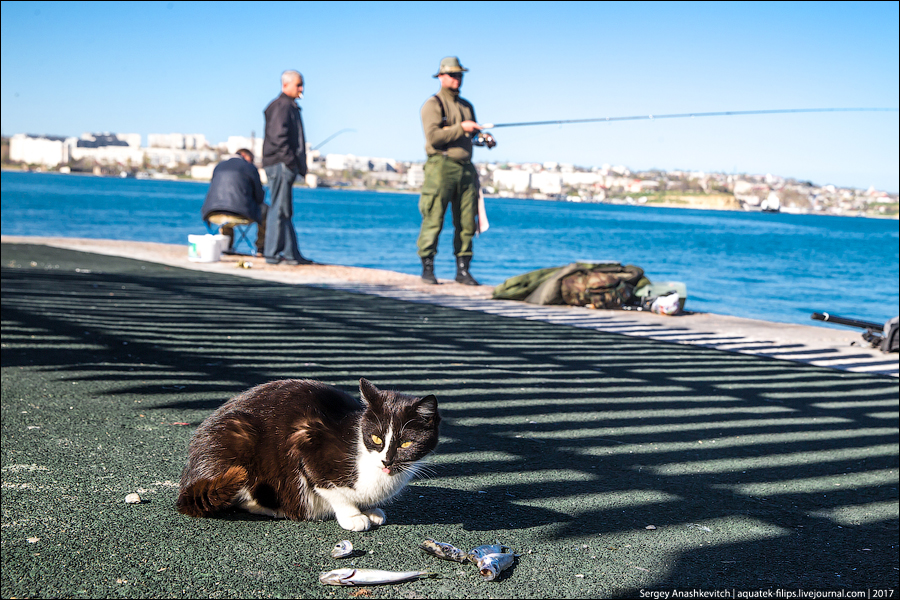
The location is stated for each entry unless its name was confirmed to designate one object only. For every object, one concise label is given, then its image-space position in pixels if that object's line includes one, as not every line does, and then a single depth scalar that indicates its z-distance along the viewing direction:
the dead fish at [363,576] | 1.70
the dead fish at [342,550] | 1.82
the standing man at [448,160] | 8.46
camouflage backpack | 8.25
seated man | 10.06
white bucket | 10.28
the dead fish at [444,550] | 1.86
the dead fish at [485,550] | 1.86
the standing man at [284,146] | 9.45
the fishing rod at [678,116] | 8.65
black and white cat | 1.81
